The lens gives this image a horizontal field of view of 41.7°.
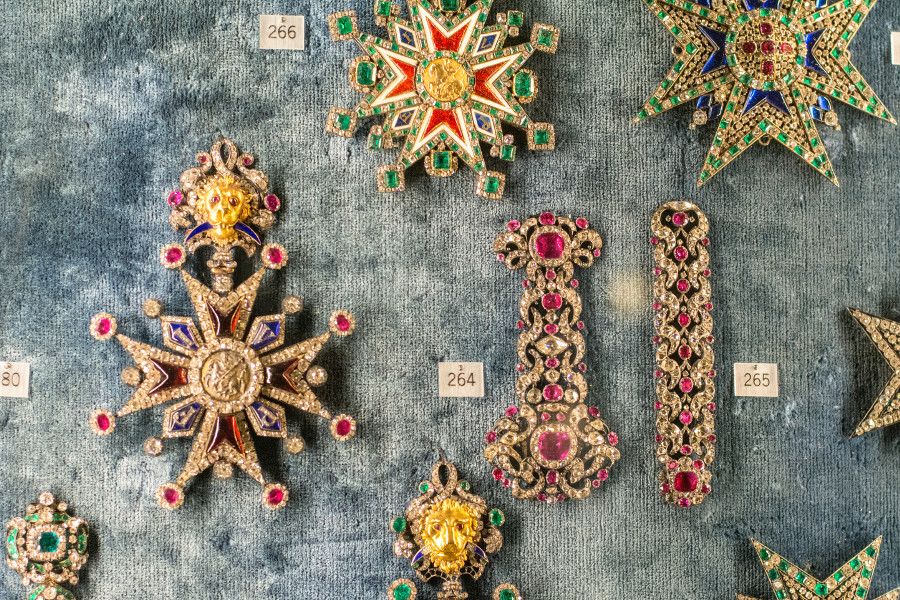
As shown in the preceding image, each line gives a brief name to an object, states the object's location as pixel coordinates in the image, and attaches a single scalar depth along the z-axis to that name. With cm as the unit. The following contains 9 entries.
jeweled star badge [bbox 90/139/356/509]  40
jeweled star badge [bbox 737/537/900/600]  41
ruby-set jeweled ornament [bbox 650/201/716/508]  41
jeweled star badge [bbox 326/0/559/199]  41
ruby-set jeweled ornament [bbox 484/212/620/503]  40
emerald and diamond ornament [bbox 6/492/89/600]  40
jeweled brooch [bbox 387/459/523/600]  40
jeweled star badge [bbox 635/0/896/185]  42
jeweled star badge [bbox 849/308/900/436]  42
